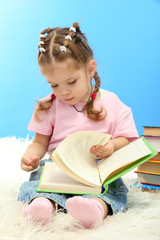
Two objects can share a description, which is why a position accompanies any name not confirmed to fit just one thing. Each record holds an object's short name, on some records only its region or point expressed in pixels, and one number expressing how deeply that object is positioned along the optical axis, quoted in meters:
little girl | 0.89
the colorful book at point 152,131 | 1.20
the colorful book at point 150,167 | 1.18
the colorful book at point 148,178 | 1.19
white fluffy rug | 0.68
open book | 0.80
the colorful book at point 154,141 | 1.18
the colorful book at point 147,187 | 1.17
